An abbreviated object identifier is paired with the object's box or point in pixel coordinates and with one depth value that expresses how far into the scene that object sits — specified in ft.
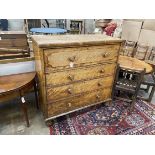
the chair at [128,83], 7.32
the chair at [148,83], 8.43
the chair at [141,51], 12.24
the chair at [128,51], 10.54
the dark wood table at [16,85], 5.44
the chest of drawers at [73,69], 5.43
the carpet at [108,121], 6.72
